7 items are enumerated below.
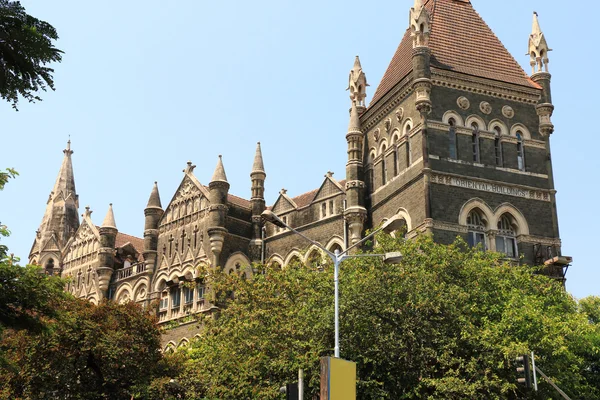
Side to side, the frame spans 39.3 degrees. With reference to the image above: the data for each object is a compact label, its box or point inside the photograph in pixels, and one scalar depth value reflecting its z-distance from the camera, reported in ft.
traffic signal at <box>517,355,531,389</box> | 71.84
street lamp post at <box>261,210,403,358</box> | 69.36
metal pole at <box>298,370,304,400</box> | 69.23
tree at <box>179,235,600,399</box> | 86.48
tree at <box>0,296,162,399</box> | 106.93
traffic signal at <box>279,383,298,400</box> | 63.98
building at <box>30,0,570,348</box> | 123.95
